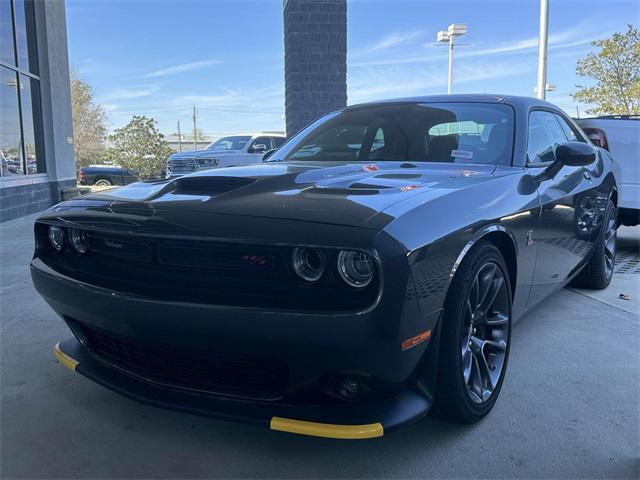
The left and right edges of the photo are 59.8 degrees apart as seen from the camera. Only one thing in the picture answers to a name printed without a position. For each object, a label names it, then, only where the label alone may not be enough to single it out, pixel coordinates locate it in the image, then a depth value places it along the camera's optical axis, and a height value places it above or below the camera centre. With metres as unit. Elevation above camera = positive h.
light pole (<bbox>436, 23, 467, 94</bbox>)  21.89 +4.84
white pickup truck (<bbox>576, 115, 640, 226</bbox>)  5.89 +0.11
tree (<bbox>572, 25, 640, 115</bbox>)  18.50 +2.81
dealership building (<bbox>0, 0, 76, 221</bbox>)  9.33 +0.92
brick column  10.09 +1.87
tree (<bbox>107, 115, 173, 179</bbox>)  24.31 +0.45
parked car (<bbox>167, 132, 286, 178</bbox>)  12.34 +0.09
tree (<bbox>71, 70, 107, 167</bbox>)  34.19 +2.05
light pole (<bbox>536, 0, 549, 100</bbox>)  11.20 +2.30
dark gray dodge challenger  1.74 -0.45
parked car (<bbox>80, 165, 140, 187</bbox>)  22.33 -0.67
